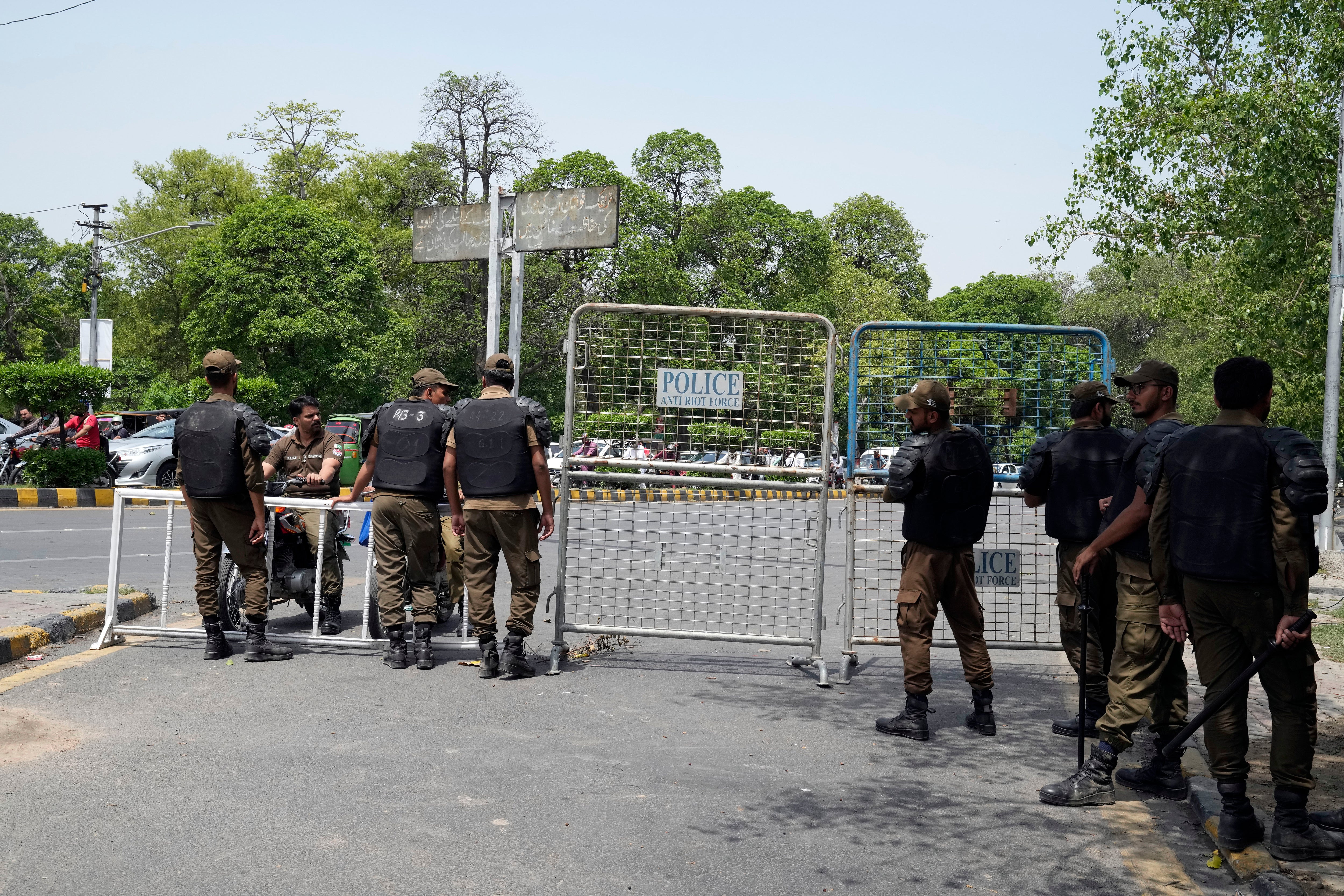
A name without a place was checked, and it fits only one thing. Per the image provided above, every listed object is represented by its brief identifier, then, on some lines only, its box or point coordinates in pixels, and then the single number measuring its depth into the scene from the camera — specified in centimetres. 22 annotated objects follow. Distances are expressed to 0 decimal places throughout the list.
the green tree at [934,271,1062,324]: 7294
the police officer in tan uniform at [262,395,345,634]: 833
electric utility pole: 3183
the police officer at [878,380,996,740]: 606
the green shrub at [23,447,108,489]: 2047
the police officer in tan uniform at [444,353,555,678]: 712
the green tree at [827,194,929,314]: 6856
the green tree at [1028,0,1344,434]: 1467
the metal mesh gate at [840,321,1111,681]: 756
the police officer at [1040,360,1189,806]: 503
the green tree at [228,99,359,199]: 5203
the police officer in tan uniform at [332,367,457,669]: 737
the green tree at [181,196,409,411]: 4016
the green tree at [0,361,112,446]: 2036
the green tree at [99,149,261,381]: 5119
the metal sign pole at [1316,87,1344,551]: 1368
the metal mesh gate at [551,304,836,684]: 752
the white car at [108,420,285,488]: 2145
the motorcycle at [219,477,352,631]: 796
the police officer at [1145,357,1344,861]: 418
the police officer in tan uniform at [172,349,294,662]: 707
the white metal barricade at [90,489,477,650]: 759
